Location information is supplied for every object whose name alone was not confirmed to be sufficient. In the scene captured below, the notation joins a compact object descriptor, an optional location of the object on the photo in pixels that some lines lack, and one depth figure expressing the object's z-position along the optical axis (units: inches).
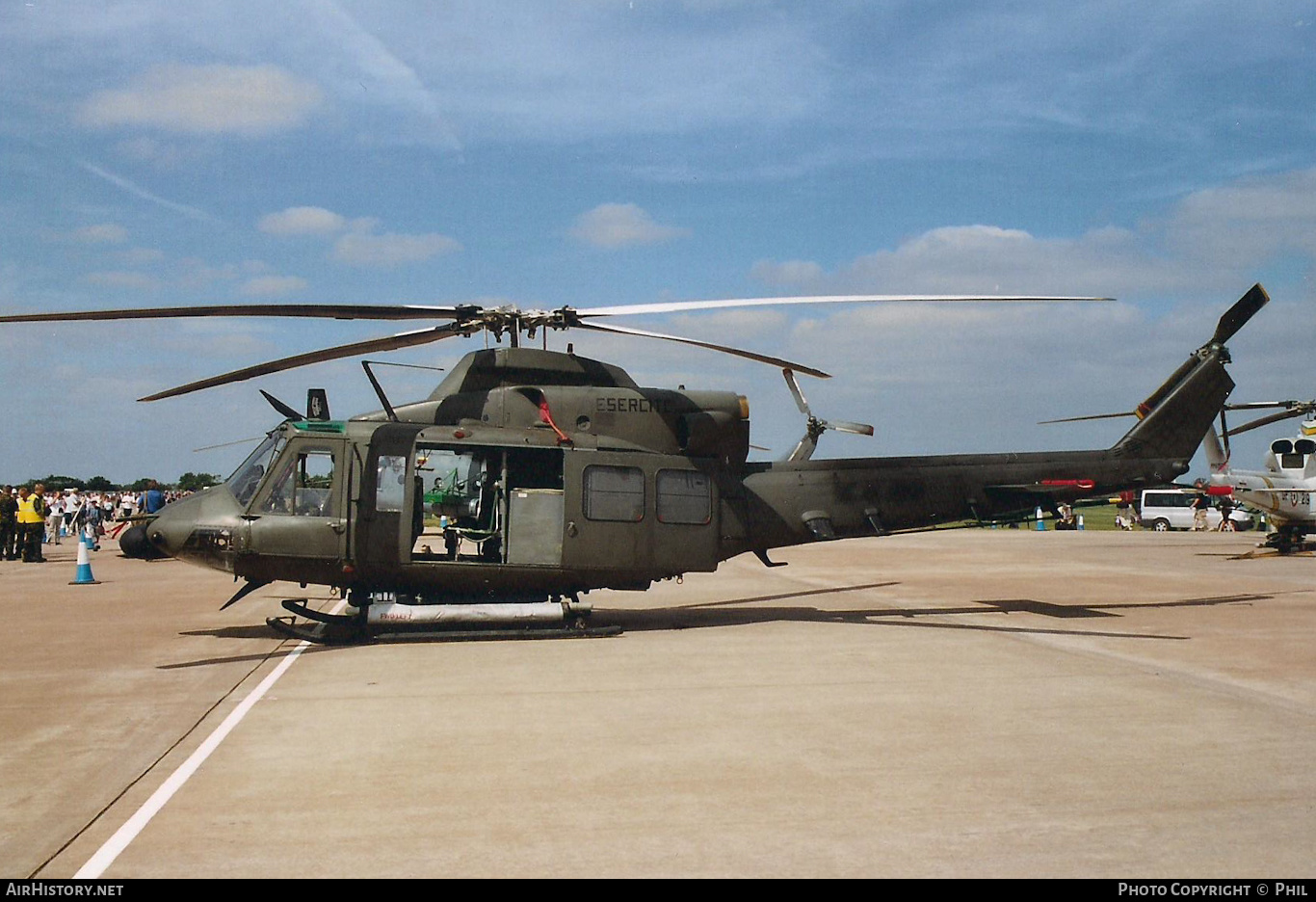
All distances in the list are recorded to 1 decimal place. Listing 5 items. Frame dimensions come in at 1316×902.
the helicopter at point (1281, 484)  1082.1
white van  2007.9
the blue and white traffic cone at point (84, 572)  770.8
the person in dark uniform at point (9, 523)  1043.2
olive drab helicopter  448.5
